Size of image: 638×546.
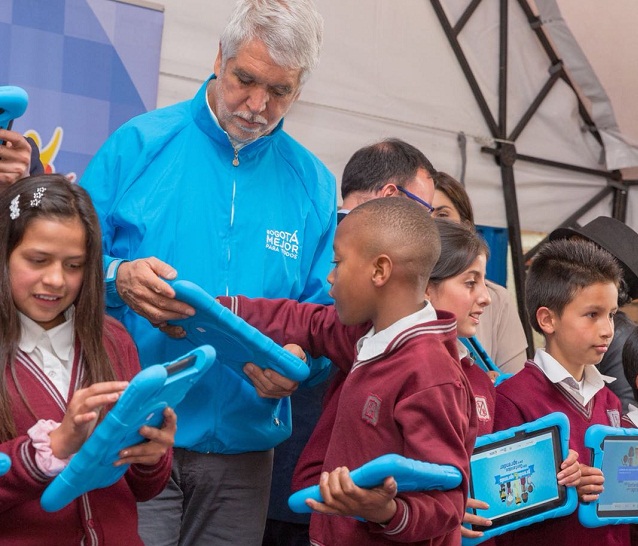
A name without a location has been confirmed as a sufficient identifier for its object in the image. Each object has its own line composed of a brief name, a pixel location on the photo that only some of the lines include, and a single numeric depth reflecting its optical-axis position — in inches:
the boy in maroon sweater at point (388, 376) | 69.1
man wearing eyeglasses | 113.4
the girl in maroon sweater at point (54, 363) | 64.2
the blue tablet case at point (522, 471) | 89.7
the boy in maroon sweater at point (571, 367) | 100.7
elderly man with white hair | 86.8
